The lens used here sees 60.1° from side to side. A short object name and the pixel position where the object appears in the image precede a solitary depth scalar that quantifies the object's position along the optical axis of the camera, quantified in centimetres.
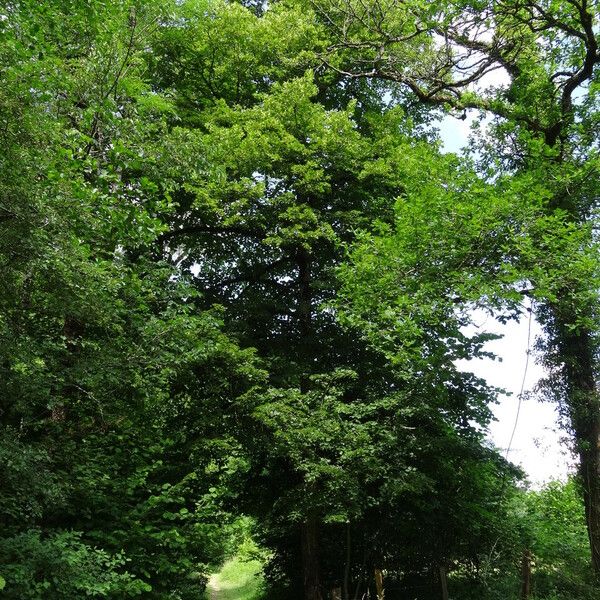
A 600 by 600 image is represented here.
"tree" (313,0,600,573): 775
